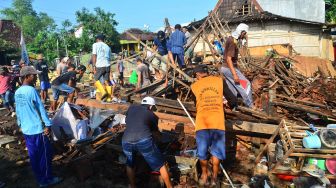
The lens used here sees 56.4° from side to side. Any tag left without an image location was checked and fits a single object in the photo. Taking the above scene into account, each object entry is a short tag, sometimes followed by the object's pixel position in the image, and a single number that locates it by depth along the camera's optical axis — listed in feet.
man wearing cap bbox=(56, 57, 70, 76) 39.11
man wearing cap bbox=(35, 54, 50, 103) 39.70
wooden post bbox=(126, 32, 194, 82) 29.48
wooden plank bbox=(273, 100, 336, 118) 22.23
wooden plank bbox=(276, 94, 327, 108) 24.60
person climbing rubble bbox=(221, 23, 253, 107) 21.56
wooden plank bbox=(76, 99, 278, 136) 20.17
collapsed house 17.10
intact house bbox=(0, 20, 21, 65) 94.63
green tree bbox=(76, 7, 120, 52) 129.49
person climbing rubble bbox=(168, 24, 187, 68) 33.78
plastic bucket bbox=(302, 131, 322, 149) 17.10
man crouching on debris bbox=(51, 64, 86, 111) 30.96
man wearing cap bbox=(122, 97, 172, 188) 15.99
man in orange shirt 16.88
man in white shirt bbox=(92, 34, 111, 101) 30.55
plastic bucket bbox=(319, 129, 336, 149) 16.92
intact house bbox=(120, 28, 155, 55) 135.33
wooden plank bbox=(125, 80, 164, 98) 28.56
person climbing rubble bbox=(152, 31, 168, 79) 40.11
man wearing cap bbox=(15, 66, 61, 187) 17.57
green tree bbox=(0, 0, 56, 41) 243.19
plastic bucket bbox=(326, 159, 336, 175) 16.66
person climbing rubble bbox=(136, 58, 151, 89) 36.96
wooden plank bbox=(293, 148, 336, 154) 16.75
